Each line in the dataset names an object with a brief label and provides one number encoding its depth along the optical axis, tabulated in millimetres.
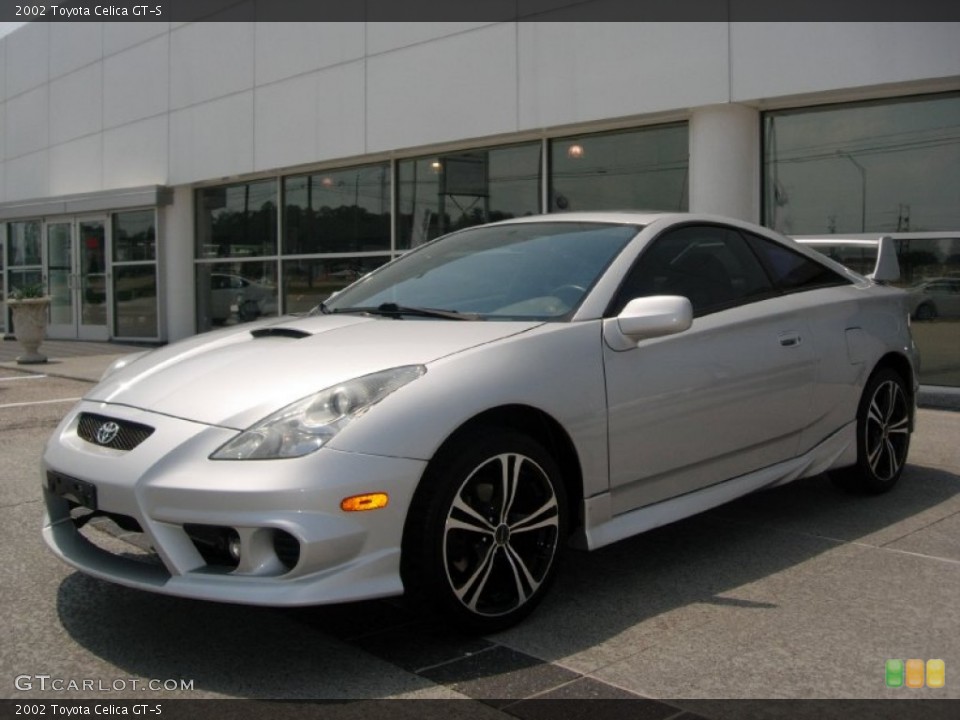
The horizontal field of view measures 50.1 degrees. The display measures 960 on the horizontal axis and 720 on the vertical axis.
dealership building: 9281
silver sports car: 3189
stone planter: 14477
